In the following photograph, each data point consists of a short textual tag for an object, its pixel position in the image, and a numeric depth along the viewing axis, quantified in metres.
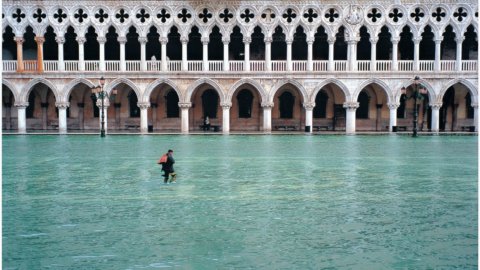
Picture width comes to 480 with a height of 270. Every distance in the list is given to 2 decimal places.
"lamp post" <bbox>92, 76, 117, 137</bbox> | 33.29
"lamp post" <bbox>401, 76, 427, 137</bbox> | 33.28
